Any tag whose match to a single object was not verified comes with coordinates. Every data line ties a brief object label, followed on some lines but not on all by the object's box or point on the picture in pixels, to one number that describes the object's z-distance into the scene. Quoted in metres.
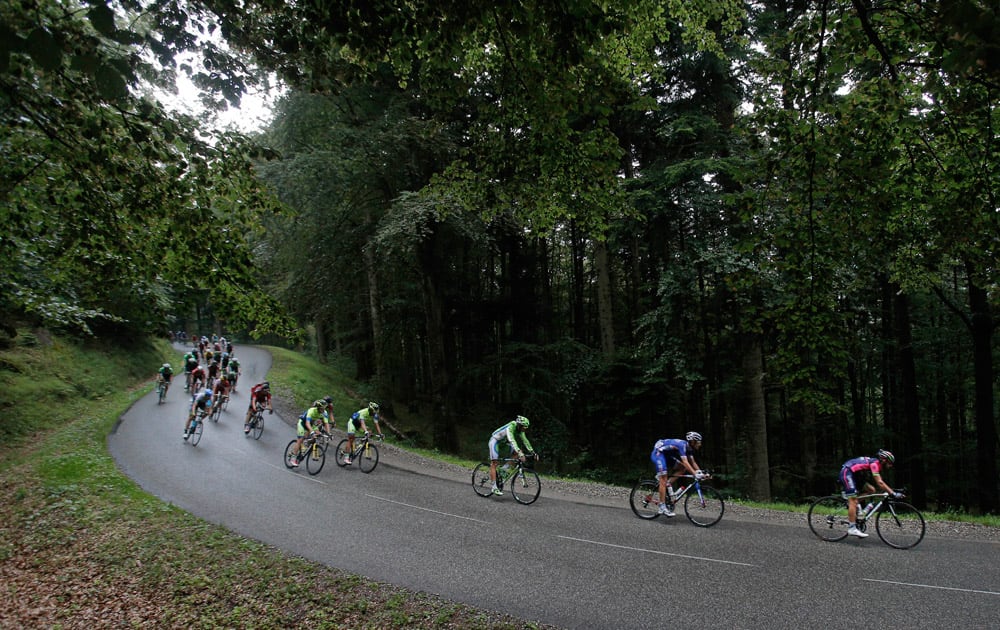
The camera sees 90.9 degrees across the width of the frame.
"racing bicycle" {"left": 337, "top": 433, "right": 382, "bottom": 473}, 13.62
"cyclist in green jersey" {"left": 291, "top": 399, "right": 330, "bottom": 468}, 13.47
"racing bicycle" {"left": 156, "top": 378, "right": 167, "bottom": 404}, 21.00
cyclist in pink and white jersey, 8.72
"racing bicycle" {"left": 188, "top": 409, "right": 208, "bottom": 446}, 15.29
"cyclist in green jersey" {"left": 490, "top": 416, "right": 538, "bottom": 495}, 11.17
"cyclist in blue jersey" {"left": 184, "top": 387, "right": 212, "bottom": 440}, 15.41
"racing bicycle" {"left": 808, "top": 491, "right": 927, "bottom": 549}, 8.59
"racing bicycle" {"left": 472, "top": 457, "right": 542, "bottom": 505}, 11.17
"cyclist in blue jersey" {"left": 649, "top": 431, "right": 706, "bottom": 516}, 9.81
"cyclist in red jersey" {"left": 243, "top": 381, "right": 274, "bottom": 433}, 17.03
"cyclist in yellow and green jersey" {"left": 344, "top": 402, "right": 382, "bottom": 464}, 13.54
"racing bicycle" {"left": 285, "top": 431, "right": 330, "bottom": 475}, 13.20
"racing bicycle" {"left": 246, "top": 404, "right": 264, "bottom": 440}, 16.91
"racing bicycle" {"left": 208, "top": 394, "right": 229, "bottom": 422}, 19.08
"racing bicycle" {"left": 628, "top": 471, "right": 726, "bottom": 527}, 9.70
